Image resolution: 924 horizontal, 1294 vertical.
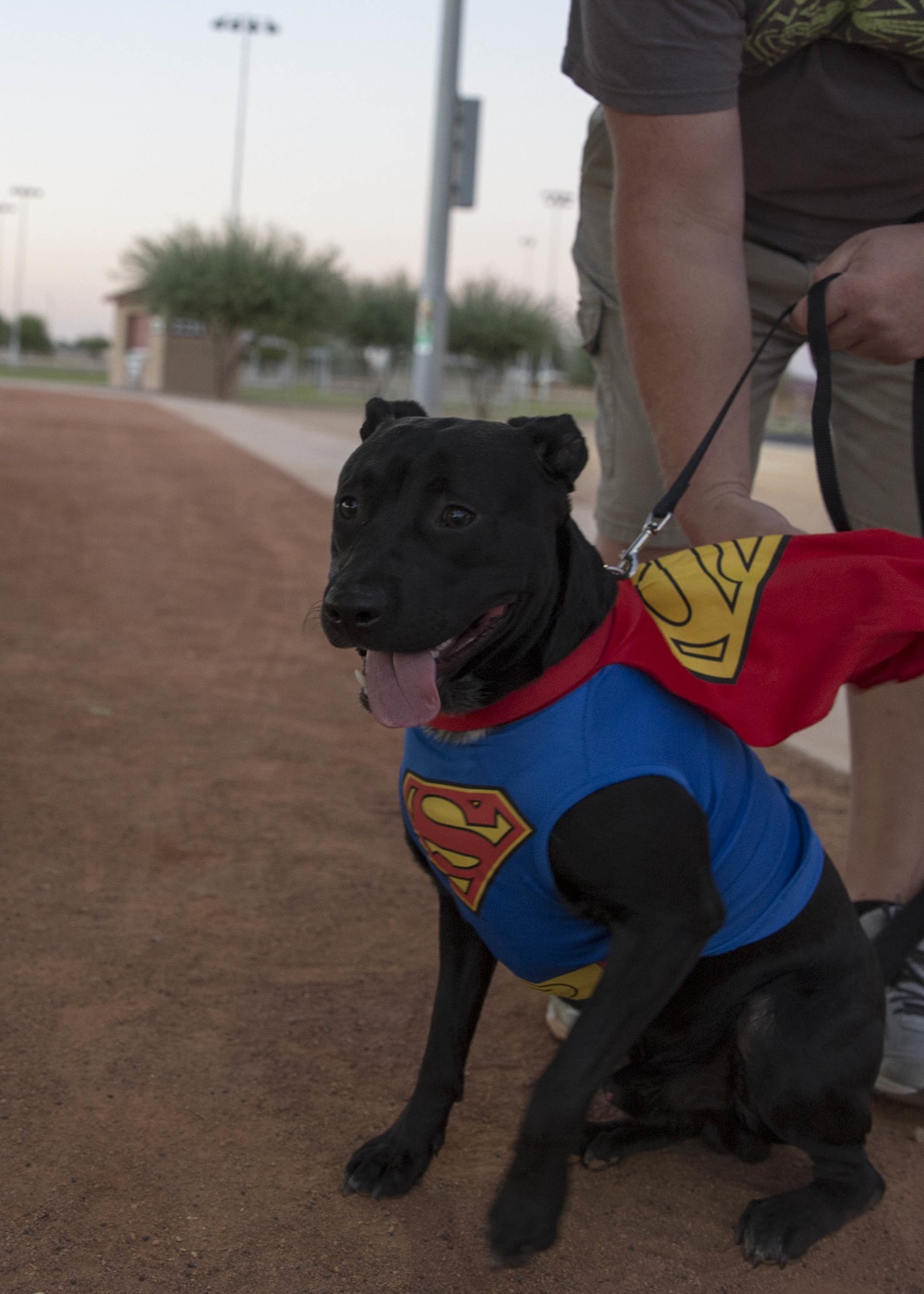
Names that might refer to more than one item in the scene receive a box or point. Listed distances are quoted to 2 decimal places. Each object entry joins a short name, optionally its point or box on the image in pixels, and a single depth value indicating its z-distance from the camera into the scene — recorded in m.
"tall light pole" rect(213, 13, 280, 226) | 52.12
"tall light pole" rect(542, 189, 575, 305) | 76.00
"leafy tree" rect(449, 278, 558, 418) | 46.38
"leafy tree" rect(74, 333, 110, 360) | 102.38
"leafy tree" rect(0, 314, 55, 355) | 95.81
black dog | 1.96
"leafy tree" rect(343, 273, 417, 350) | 50.00
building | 47.09
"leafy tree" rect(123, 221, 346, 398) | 43.41
